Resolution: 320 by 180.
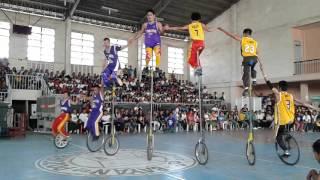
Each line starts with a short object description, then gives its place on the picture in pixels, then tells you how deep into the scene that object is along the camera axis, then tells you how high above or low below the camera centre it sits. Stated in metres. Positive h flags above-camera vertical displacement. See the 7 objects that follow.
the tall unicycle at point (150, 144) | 7.54 -0.88
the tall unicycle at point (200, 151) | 7.28 -0.99
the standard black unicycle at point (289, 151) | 7.58 -1.03
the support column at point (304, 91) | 22.04 +0.97
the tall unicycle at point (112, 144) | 8.54 -0.98
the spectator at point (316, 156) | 2.99 -0.48
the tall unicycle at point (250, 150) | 7.27 -0.96
